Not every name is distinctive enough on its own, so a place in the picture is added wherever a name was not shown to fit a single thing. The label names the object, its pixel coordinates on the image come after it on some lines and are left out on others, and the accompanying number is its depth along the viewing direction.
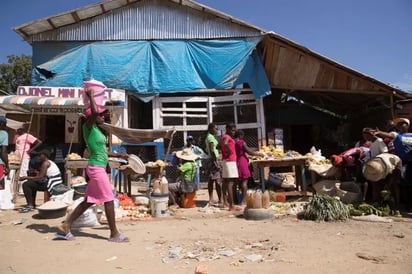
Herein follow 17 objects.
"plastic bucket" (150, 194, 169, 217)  6.57
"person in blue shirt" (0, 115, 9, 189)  7.13
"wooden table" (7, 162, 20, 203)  7.70
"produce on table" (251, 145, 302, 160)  8.49
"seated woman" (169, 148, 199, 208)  7.55
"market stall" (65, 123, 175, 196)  7.04
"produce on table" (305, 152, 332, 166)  8.05
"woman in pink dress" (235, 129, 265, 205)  7.37
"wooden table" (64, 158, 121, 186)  7.92
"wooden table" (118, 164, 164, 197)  8.03
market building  11.44
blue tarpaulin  11.41
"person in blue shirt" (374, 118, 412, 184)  6.42
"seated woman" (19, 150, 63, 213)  7.12
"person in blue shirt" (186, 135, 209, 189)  8.20
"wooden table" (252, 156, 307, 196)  8.05
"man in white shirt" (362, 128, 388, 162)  6.81
